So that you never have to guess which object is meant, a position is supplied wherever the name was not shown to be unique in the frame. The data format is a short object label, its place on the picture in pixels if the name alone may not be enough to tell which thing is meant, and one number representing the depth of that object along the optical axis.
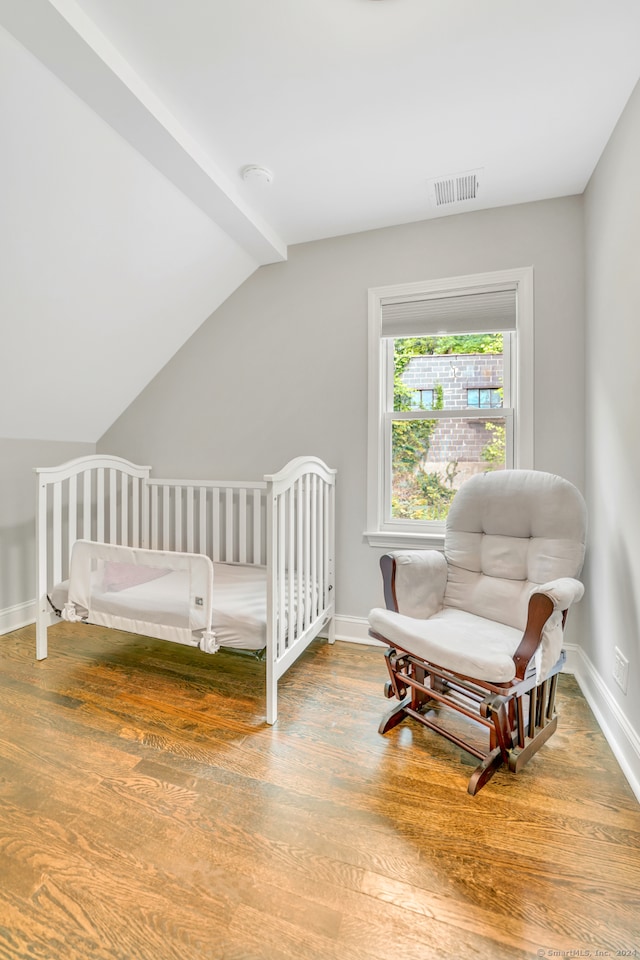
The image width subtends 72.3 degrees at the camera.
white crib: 1.89
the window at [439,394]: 2.38
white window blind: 2.37
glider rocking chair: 1.43
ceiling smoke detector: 2.03
